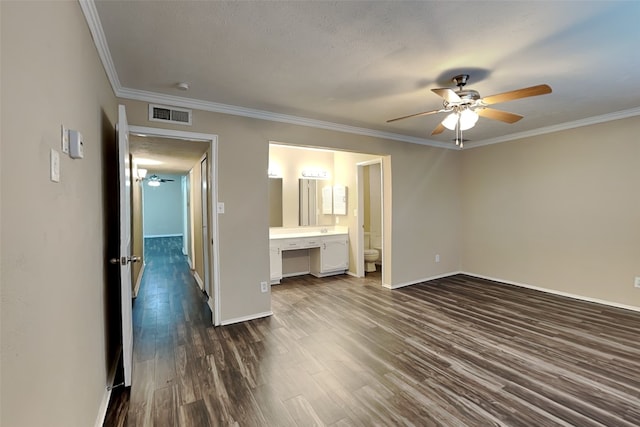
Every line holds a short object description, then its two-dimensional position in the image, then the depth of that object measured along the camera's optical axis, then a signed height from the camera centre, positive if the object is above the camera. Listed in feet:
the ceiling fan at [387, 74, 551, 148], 7.45 +2.88
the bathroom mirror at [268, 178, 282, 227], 17.83 +0.64
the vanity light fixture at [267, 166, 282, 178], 17.54 +2.43
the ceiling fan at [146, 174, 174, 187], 31.19 +3.67
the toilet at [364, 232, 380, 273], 19.06 -3.05
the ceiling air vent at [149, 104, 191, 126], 9.53 +3.30
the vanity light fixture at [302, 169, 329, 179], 18.73 +2.49
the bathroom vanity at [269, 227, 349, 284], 16.63 -2.36
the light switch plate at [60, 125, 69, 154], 4.10 +1.08
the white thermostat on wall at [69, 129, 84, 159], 4.36 +1.07
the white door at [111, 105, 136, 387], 6.87 -0.87
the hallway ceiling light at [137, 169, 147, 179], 18.54 +2.70
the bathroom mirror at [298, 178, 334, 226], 18.72 +0.65
